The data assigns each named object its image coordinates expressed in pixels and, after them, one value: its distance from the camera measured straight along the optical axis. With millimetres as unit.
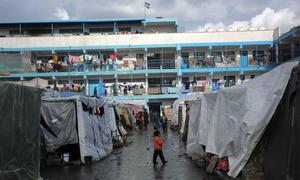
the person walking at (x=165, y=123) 26432
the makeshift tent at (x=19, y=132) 6537
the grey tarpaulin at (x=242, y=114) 6115
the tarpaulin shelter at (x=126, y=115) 24704
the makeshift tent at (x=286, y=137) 5173
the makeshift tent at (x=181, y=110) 21043
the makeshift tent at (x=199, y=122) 10251
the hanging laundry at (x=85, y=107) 12163
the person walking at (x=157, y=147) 10895
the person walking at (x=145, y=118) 30329
